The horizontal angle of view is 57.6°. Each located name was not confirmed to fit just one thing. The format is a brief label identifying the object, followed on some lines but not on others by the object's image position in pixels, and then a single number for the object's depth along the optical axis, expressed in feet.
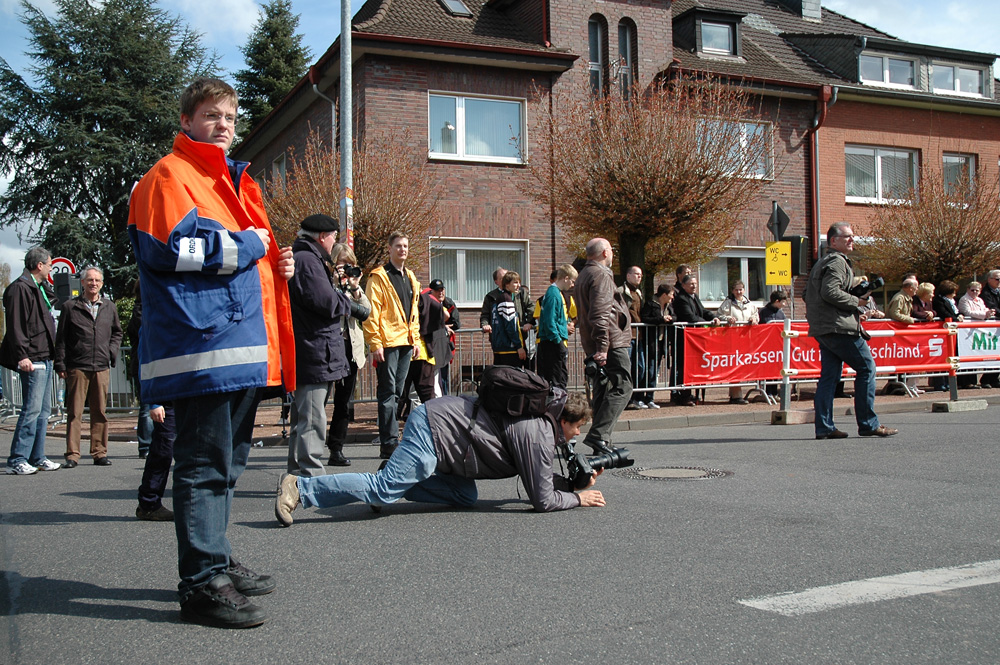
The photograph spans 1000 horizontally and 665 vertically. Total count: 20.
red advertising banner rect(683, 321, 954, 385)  44.85
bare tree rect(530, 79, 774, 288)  52.90
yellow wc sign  42.32
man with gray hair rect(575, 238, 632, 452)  25.22
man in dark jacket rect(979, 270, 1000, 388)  53.72
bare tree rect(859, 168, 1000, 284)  68.69
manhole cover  23.25
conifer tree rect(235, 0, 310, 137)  147.54
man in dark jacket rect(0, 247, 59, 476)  27.55
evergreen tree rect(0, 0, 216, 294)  116.37
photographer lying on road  16.76
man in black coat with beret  19.60
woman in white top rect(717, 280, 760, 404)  48.98
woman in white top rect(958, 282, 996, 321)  52.85
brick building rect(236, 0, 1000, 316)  66.13
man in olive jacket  30.63
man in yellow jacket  26.94
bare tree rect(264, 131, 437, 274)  54.70
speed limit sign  65.16
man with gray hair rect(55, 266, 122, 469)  29.55
